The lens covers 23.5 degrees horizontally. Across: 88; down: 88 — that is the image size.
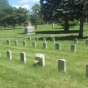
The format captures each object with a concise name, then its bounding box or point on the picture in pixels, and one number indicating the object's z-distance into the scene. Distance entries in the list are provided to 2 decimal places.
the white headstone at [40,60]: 7.85
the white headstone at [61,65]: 7.02
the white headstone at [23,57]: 8.84
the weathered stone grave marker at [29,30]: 31.43
